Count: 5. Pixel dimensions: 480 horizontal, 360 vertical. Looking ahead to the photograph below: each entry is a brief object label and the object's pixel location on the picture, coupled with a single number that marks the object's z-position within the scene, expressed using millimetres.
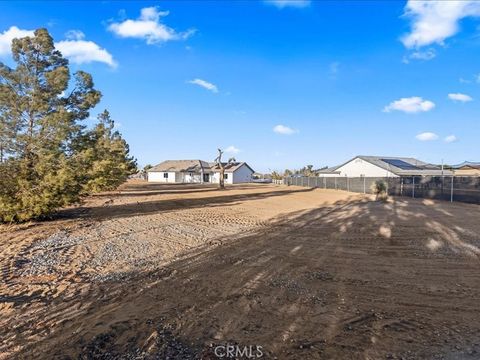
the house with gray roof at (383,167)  44344
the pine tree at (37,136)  11352
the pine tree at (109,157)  14180
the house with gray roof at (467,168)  34759
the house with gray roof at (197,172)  64875
